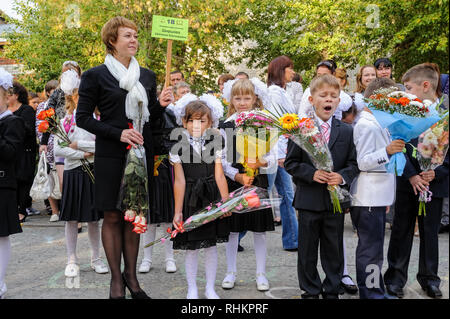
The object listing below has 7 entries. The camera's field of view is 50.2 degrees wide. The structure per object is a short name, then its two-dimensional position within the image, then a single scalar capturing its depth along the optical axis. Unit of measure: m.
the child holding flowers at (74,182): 4.66
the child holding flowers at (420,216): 4.00
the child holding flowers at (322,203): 3.73
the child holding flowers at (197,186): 3.90
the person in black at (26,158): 6.86
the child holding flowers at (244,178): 4.19
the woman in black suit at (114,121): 3.75
